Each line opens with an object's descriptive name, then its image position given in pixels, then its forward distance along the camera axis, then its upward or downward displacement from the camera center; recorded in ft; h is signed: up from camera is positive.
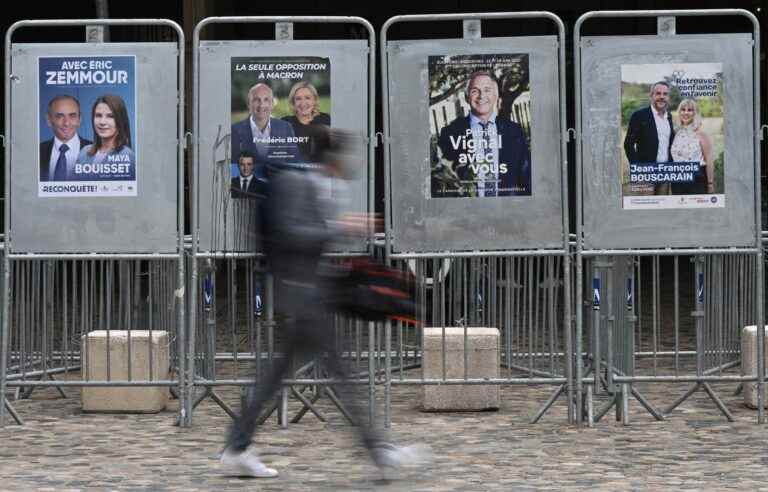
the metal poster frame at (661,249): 33.27 +0.02
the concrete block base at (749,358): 35.91 -2.50
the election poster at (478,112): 33.45 +2.90
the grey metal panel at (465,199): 33.42 +1.60
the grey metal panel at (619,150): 33.30 +2.07
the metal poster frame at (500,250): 33.37 +0.75
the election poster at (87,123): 33.68 +2.76
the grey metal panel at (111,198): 33.68 +1.49
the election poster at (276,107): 33.40 +3.04
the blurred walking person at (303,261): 25.09 -0.13
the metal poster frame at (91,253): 33.58 +0.51
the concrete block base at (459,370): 35.70 -2.66
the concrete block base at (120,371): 35.76 -2.62
